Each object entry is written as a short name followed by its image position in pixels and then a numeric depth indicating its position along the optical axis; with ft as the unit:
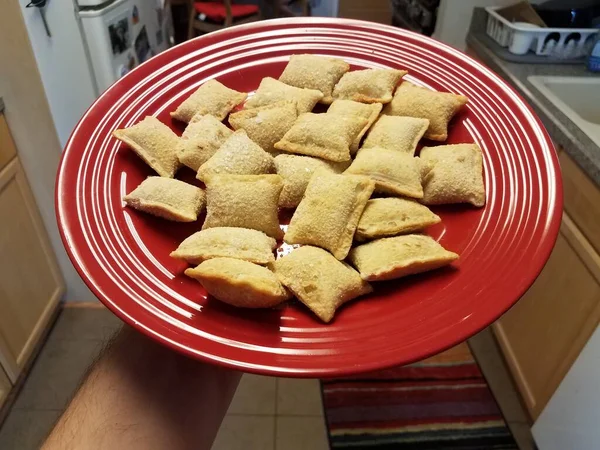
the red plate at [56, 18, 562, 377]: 0.65
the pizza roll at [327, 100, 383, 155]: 0.98
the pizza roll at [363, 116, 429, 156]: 0.94
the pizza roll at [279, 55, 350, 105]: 1.06
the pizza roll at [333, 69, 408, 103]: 1.02
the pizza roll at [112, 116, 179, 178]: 0.91
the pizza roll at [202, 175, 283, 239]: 0.82
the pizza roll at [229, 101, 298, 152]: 0.98
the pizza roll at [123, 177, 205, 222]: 0.82
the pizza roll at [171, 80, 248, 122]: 0.99
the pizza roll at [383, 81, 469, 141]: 0.97
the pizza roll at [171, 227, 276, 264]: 0.75
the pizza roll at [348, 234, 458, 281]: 0.73
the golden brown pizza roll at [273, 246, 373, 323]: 0.70
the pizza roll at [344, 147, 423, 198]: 0.86
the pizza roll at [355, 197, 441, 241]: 0.81
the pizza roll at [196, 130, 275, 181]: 0.88
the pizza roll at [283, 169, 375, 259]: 0.80
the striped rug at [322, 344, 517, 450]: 1.77
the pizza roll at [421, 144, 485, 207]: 0.85
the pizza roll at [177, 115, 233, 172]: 0.92
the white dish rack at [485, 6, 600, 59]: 1.76
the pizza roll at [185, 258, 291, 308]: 0.68
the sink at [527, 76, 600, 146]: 1.72
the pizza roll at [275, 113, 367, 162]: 0.94
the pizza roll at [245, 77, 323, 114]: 1.03
